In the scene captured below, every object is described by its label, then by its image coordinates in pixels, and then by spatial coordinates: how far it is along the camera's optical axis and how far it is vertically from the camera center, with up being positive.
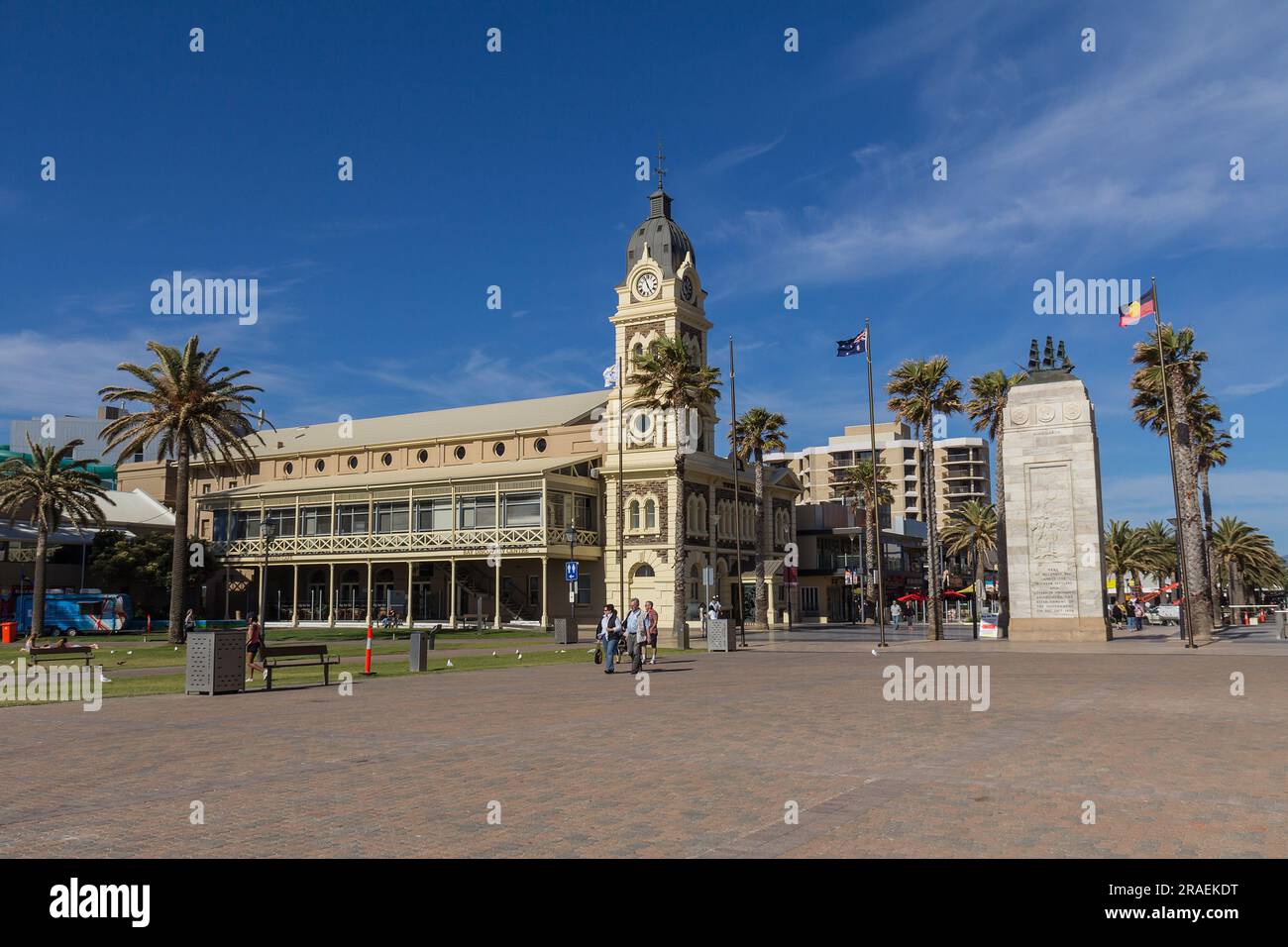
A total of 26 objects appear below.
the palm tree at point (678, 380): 43.59 +8.16
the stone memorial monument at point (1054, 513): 36.22 +1.93
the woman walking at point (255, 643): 22.88 -1.50
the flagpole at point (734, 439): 47.10 +7.37
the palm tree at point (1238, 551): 78.38 +1.06
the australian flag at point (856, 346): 39.66 +8.64
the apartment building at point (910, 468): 132.88 +13.23
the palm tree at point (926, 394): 45.47 +7.74
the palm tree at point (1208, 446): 49.97 +6.57
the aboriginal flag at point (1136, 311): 36.41 +9.10
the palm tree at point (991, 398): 47.78 +7.93
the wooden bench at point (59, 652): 25.97 -1.92
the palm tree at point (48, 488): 54.12 +4.77
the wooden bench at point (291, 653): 20.83 -1.63
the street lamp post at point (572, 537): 51.30 +1.82
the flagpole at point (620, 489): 46.03 +4.22
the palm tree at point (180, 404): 41.84 +7.12
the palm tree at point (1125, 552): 86.31 +1.20
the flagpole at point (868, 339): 39.53 +8.87
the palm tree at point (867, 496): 76.69 +6.19
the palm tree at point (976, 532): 86.69 +3.14
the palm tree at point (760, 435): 58.81 +7.81
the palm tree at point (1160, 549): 92.91 +1.52
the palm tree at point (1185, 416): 41.22 +6.35
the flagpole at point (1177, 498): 34.28 +2.46
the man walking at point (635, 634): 25.05 -1.56
